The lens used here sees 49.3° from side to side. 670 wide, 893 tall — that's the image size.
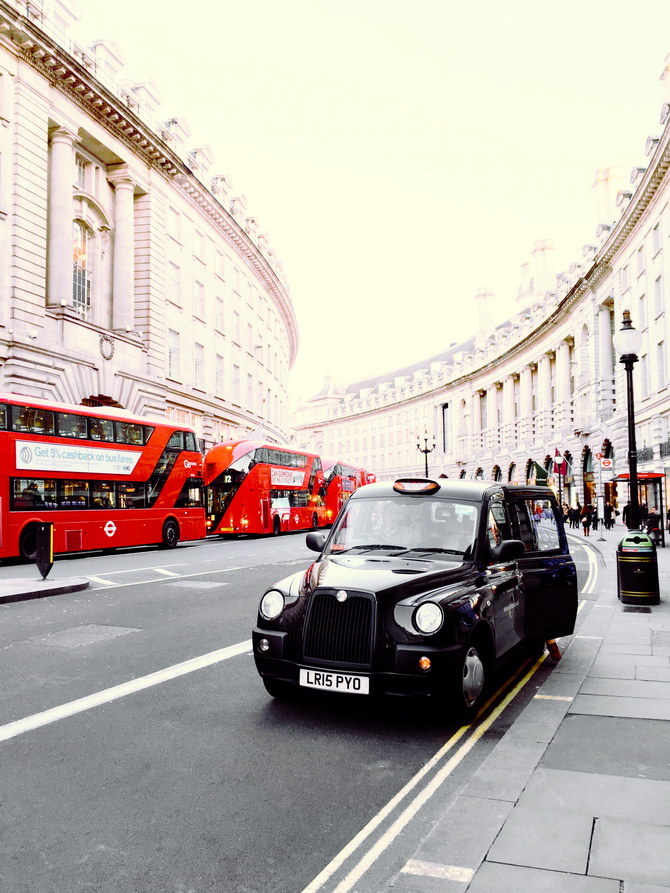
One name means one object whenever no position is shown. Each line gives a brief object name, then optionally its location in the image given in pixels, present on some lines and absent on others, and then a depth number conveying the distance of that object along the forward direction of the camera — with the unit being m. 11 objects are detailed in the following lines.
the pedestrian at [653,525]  22.52
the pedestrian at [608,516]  39.28
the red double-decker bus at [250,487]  29.05
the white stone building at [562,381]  36.22
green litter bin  10.38
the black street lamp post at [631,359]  11.77
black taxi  4.86
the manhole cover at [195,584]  13.15
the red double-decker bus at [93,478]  18.34
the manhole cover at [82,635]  8.03
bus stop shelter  30.12
